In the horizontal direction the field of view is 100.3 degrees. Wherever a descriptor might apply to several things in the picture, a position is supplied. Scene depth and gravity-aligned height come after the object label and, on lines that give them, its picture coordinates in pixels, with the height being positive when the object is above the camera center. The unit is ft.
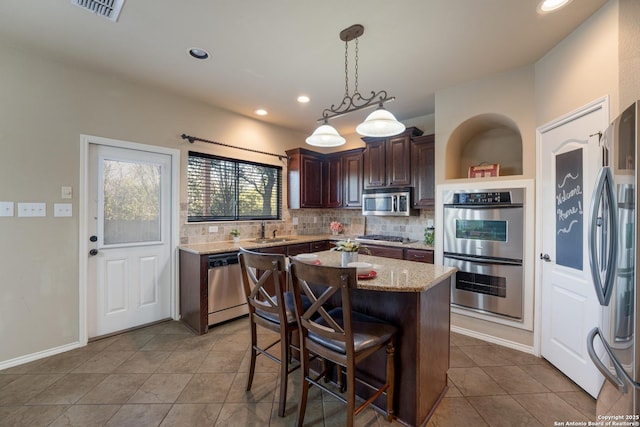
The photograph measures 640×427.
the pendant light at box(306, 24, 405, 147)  6.68 +2.34
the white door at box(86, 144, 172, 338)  9.26 -0.96
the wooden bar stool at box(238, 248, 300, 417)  5.53 -2.18
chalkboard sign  6.88 +0.12
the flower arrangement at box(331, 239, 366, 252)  6.66 -0.85
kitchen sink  12.87 -1.35
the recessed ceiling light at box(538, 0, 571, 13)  6.02 +4.79
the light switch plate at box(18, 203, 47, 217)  7.80 +0.09
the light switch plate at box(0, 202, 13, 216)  7.50 +0.10
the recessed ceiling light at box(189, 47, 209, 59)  7.88 +4.81
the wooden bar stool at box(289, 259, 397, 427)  4.59 -2.33
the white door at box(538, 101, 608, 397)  6.52 -0.78
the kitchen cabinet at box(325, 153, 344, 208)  15.48 +1.93
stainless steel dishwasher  10.09 -3.01
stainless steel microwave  12.53 +0.55
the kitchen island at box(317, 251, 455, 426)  5.32 -2.47
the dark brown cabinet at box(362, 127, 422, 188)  12.51 +2.63
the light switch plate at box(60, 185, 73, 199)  8.46 +0.65
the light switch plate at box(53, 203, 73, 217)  8.36 +0.10
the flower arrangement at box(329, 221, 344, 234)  13.92 -0.73
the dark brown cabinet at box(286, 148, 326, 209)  14.80 +2.00
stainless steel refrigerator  3.44 -0.83
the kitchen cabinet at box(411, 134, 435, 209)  11.75 +1.92
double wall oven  8.84 -1.21
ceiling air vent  6.09 +4.80
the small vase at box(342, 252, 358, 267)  6.75 -1.12
